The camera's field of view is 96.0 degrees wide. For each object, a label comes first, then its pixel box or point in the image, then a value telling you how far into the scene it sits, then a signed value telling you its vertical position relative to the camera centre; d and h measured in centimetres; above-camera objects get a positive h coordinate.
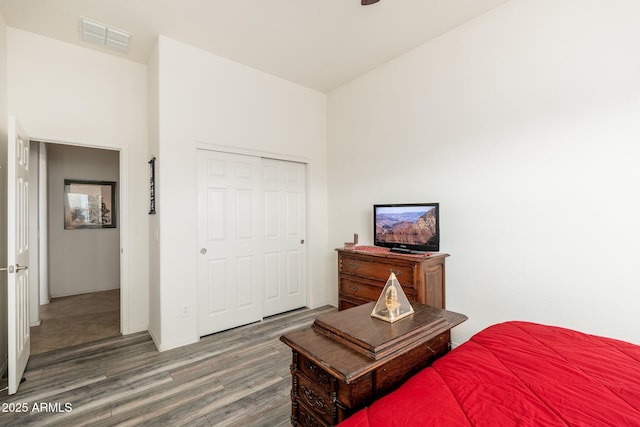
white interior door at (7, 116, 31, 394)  206 -29
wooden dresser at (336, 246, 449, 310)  260 -61
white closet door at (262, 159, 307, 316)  374 -29
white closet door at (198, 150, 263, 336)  317 -30
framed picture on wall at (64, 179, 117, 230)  478 +20
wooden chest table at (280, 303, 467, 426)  117 -60
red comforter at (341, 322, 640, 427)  87 -62
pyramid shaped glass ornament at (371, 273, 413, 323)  151 -50
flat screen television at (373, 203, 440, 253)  273 -14
